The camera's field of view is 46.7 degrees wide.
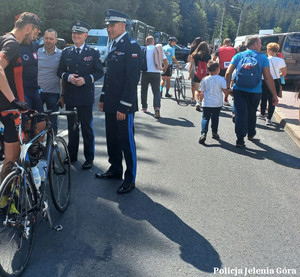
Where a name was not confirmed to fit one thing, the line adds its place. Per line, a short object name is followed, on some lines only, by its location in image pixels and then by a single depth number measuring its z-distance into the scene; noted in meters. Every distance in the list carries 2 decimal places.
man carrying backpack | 6.08
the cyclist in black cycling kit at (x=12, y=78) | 2.88
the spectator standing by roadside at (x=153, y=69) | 8.52
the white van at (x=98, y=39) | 23.45
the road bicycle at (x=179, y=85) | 10.88
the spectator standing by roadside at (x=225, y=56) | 10.48
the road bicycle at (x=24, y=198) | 2.61
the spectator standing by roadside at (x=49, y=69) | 5.00
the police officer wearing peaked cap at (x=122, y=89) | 4.03
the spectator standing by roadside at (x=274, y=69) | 8.35
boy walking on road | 6.66
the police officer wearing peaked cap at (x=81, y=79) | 4.63
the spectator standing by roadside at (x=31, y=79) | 3.95
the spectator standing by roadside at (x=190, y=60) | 10.24
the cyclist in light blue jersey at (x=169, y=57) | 11.18
